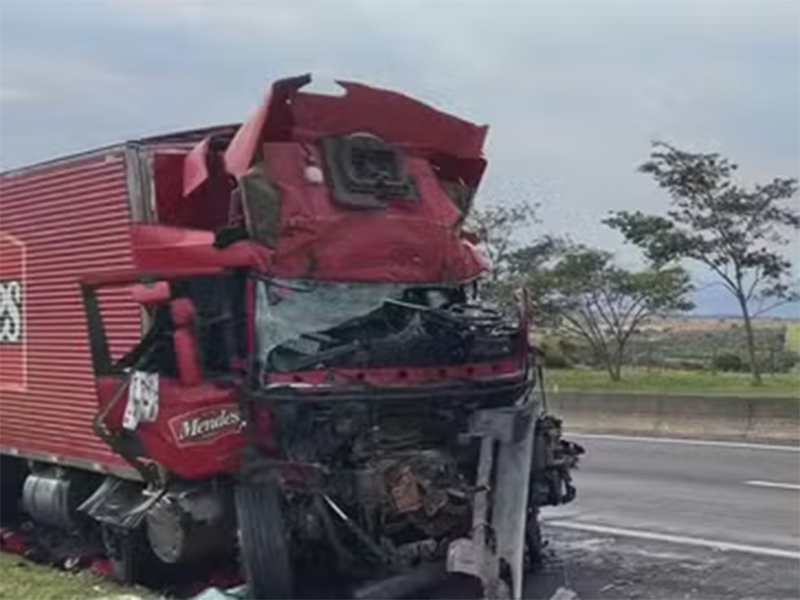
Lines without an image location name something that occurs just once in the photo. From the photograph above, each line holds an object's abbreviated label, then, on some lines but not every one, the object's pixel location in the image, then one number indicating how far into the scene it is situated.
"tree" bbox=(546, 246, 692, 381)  26.83
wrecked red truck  8.05
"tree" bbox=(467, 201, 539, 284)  28.33
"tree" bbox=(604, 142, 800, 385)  22.91
